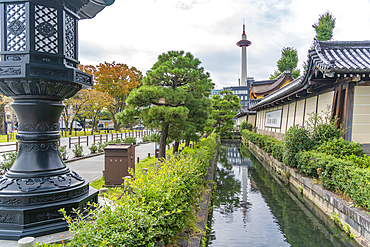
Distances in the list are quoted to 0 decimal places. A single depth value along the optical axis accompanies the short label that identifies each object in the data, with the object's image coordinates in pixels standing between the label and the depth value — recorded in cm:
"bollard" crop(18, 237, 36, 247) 169
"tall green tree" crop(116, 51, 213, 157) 771
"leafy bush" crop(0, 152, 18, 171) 809
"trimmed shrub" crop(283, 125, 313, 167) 839
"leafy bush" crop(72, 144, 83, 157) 1262
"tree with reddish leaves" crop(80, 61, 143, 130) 3478
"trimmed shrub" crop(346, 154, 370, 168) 571
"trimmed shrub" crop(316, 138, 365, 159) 666
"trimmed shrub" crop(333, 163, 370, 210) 433
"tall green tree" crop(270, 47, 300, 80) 3744
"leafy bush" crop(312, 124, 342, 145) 775
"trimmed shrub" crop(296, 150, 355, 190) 564
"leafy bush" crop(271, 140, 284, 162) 1063
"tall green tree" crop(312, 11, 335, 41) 2568
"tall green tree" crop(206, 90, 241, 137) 2737
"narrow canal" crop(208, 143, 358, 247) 496
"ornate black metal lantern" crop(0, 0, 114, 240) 238
